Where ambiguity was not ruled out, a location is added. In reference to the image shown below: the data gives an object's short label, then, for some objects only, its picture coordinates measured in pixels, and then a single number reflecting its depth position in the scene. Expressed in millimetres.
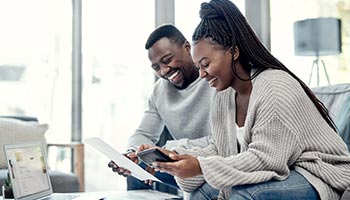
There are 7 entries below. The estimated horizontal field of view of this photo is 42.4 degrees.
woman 1180
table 1597
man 2102
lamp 2715
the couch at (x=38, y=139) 2446
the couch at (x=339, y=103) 1633
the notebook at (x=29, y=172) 1509
